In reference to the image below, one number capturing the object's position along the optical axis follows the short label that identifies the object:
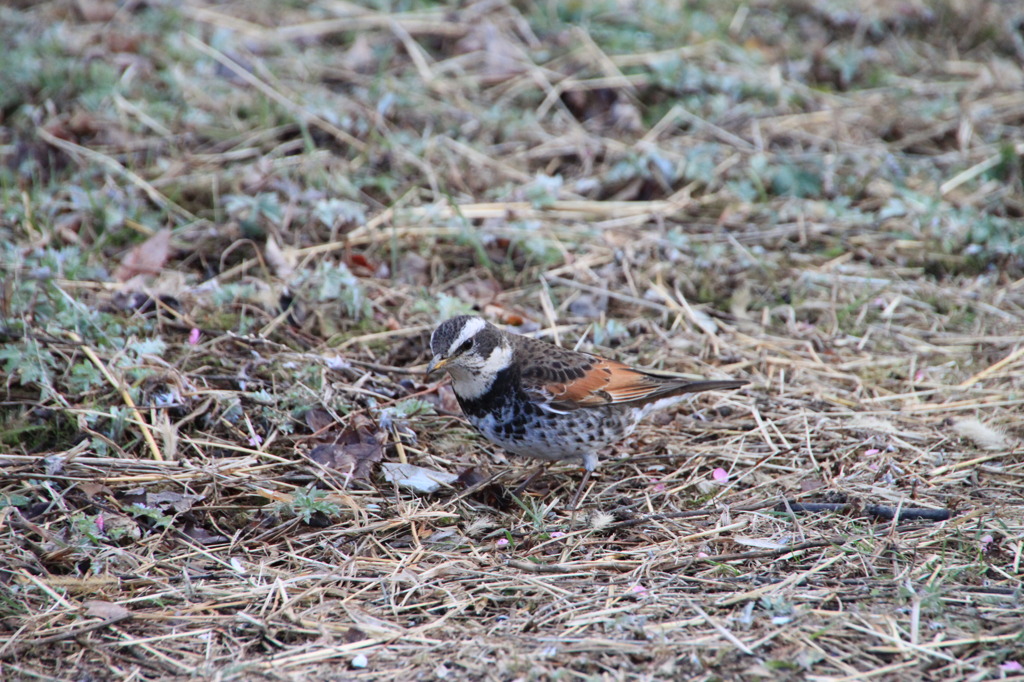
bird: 10.56
